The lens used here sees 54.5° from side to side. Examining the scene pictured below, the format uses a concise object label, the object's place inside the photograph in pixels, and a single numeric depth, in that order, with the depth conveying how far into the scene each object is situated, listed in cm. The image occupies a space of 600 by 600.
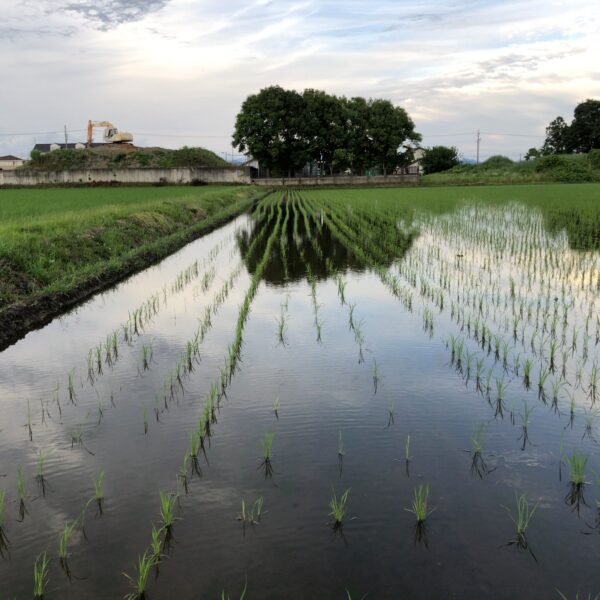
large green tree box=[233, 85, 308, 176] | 5066
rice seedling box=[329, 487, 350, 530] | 279
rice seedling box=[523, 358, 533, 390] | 464
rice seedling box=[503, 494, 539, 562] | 266
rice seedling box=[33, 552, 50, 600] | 237
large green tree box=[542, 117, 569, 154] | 6538
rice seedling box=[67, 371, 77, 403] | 453
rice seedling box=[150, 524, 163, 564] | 257
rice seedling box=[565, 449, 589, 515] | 301
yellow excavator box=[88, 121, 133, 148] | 6812
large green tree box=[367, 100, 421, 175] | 5366
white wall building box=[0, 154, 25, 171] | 8429
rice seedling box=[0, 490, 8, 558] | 266
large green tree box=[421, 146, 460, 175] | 6988
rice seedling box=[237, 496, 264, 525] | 284
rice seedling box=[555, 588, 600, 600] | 230
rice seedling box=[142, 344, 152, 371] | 524
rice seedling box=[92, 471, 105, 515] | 302
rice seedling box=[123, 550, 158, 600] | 236
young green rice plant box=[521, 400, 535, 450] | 373
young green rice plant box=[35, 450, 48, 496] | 323
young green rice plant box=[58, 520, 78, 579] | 255
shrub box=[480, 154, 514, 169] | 5583
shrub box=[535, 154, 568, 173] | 4828
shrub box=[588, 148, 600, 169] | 4850
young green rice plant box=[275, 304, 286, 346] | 604
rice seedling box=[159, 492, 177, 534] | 279
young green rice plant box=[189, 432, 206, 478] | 340
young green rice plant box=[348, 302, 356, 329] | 656
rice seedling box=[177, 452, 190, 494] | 320
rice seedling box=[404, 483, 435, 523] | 282
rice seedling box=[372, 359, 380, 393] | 470
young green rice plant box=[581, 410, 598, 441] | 377
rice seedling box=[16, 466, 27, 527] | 295
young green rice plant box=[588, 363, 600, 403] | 439
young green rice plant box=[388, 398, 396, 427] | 400
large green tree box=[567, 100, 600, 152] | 6119
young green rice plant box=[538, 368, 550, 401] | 443
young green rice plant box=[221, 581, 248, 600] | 230
